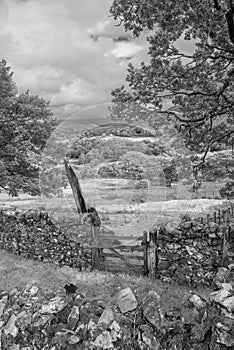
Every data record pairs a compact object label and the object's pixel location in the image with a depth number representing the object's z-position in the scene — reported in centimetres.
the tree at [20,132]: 980
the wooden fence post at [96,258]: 809
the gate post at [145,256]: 740
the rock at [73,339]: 542
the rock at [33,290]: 676
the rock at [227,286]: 525
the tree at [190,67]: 580
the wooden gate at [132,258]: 739
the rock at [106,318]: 550
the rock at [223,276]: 569
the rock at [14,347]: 580
